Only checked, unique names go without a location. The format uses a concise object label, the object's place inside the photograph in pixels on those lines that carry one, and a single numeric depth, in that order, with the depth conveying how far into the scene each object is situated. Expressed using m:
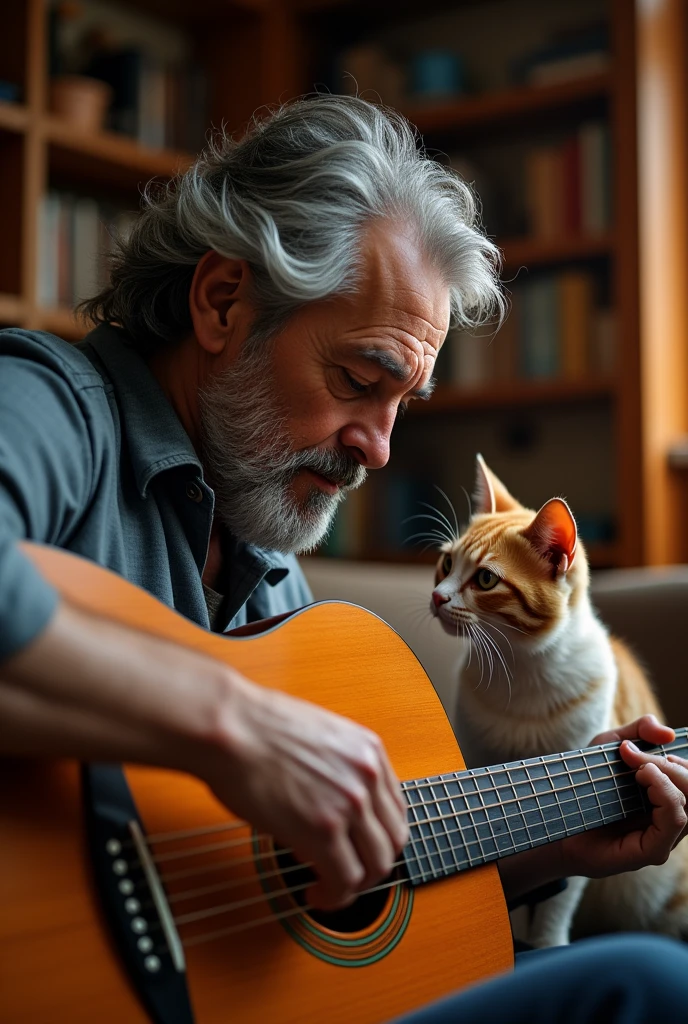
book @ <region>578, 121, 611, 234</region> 2.96
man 0.90
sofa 1.59
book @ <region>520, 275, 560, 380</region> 3.10
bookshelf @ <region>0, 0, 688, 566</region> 2.68
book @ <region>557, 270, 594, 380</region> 3.04
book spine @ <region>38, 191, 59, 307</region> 2.81
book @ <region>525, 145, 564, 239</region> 3.08
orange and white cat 1.32
